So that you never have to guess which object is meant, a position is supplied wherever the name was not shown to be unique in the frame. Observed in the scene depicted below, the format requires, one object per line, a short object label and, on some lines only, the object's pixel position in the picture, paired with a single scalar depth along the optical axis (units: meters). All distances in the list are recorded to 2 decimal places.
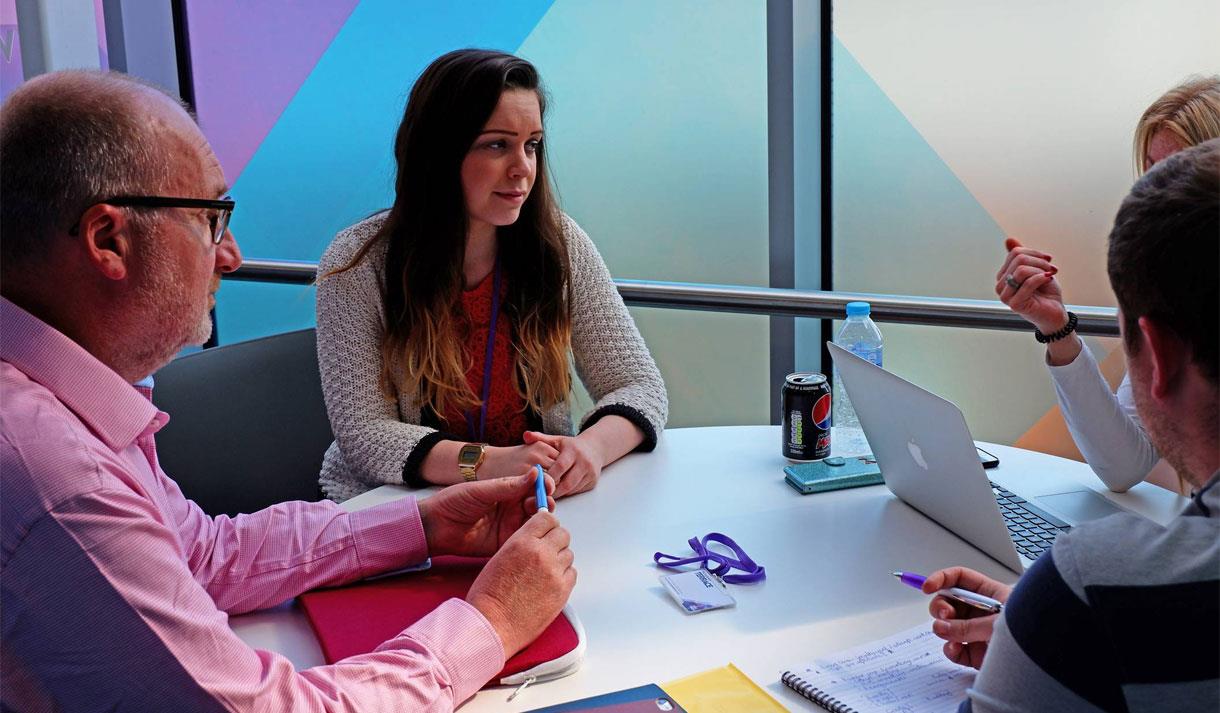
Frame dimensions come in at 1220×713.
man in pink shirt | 0.90
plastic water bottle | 1.86
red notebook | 1.16
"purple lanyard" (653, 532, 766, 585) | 1.35
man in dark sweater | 0.72
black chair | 1.96
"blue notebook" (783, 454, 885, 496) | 1.65
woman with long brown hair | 1.98
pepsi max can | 1.74
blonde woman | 1.61
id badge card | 1.28
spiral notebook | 1.05
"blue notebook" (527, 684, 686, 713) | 1.06
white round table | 1.18
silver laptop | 1.32
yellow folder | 1.06
